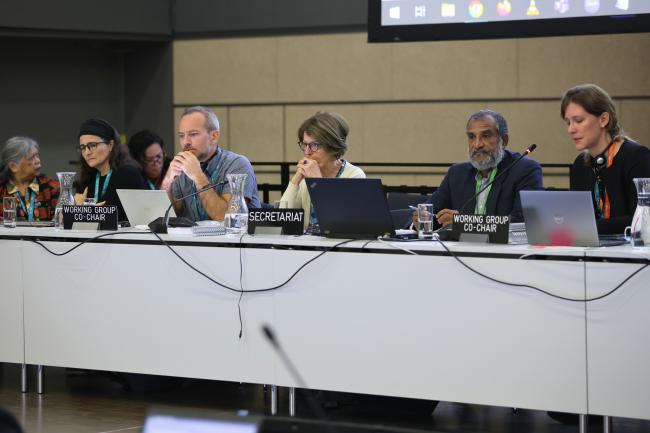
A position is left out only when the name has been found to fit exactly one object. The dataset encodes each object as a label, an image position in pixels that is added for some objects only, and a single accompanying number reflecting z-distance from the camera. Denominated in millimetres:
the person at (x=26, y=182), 8156
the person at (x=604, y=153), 5963
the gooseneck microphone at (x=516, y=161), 5453
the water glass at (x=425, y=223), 5666
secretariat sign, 5871
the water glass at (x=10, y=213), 6804
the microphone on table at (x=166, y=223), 6183
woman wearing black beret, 7355
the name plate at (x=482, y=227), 5314
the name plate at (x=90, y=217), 6364
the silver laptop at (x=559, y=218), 5042
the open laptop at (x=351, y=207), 5394
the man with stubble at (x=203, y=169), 7061
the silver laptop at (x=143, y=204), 6474
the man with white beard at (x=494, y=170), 6474
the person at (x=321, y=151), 6657
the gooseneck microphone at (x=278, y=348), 2102
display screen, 8334
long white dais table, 4984
